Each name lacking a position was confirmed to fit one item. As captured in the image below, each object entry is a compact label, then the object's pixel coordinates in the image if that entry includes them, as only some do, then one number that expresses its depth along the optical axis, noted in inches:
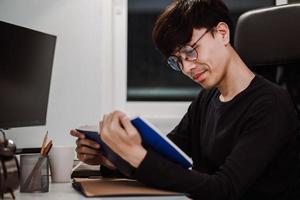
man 65.7
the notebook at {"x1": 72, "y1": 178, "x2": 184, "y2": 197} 63.6
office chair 79.1
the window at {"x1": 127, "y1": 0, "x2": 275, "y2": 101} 117.1
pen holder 67.3
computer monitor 76.4
